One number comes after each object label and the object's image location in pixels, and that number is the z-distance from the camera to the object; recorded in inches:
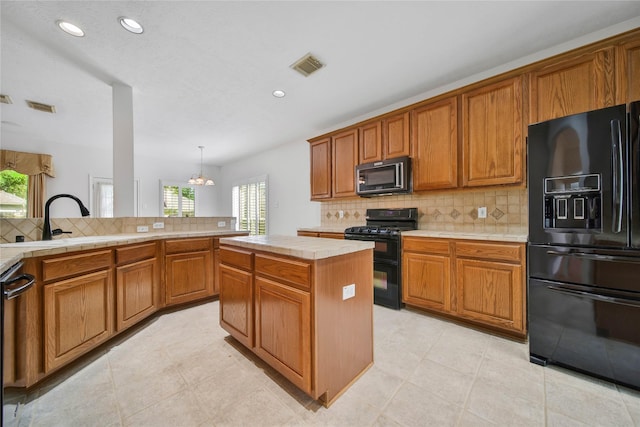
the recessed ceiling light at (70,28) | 77.1
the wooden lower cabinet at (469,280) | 81.7
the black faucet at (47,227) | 82.0
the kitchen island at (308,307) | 53.3
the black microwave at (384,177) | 115.5
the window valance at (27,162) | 176.6
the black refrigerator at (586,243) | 58.6
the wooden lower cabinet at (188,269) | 107.2
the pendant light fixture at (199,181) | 222.6
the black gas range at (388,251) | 109.4
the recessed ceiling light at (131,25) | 75.5
